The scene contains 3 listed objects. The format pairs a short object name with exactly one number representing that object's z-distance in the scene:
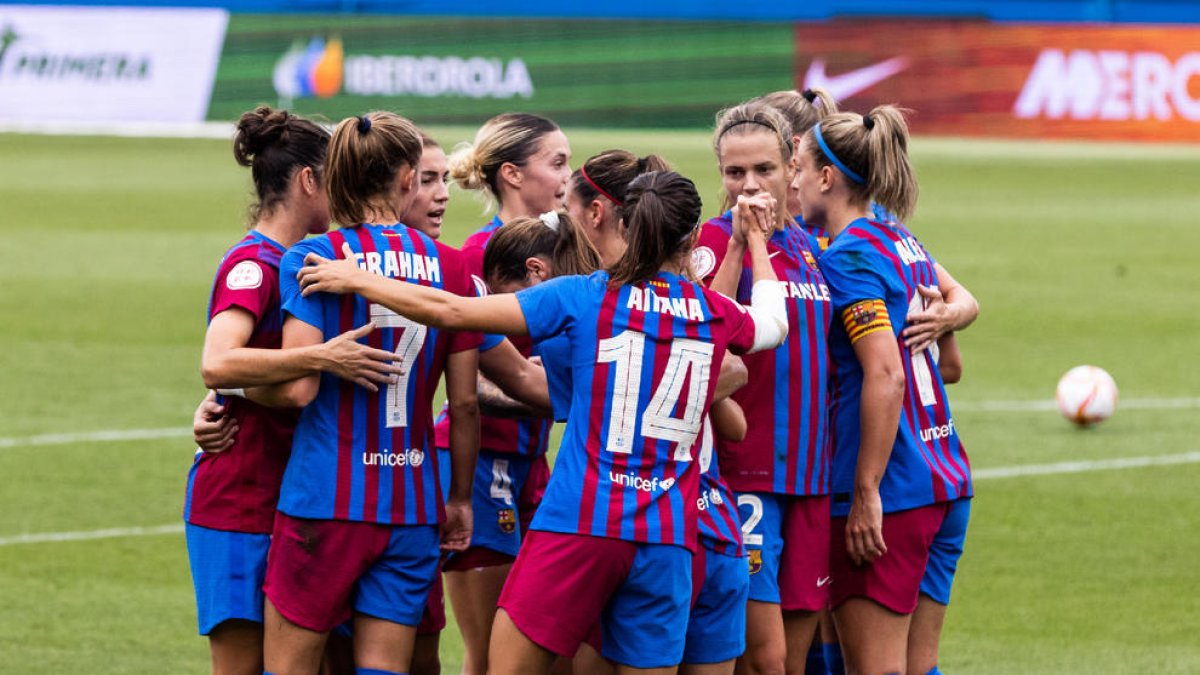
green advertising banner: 63.09
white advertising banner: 61.97
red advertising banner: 62.72
